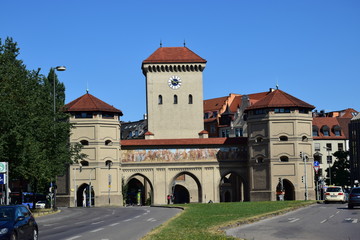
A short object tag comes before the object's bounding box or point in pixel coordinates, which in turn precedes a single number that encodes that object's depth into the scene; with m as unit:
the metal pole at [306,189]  87.12
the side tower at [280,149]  91.12
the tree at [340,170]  120.44
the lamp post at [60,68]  55.12
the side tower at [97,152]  89.94
